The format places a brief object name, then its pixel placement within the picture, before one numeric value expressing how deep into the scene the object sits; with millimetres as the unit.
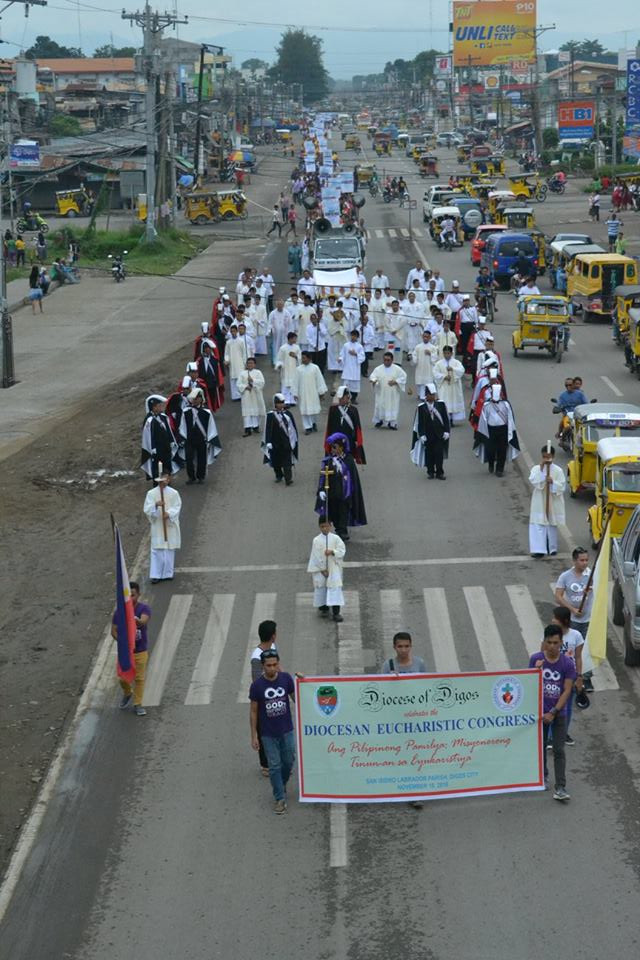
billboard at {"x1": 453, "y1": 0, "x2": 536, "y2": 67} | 128375
